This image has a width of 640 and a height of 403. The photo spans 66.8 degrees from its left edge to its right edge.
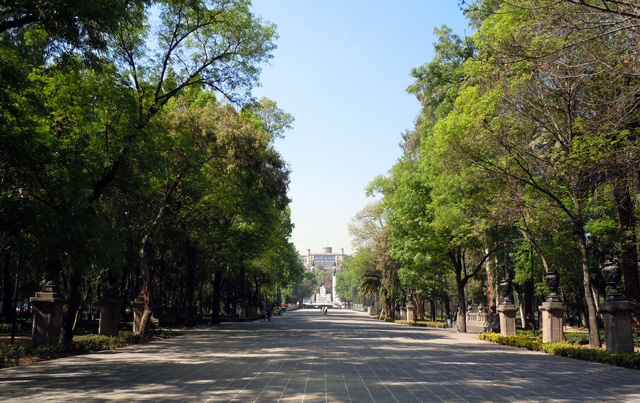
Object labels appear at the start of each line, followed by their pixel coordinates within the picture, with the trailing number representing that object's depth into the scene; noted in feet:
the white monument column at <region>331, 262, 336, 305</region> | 612.37
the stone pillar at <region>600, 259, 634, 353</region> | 46.98
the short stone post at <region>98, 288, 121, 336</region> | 64.85
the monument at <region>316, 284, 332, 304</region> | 604.08
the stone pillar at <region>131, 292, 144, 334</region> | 74.38
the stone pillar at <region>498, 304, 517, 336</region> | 74.64
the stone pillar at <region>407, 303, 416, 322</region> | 147.74
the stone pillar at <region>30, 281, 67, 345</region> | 49.32
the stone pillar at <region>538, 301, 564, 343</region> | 59.52
